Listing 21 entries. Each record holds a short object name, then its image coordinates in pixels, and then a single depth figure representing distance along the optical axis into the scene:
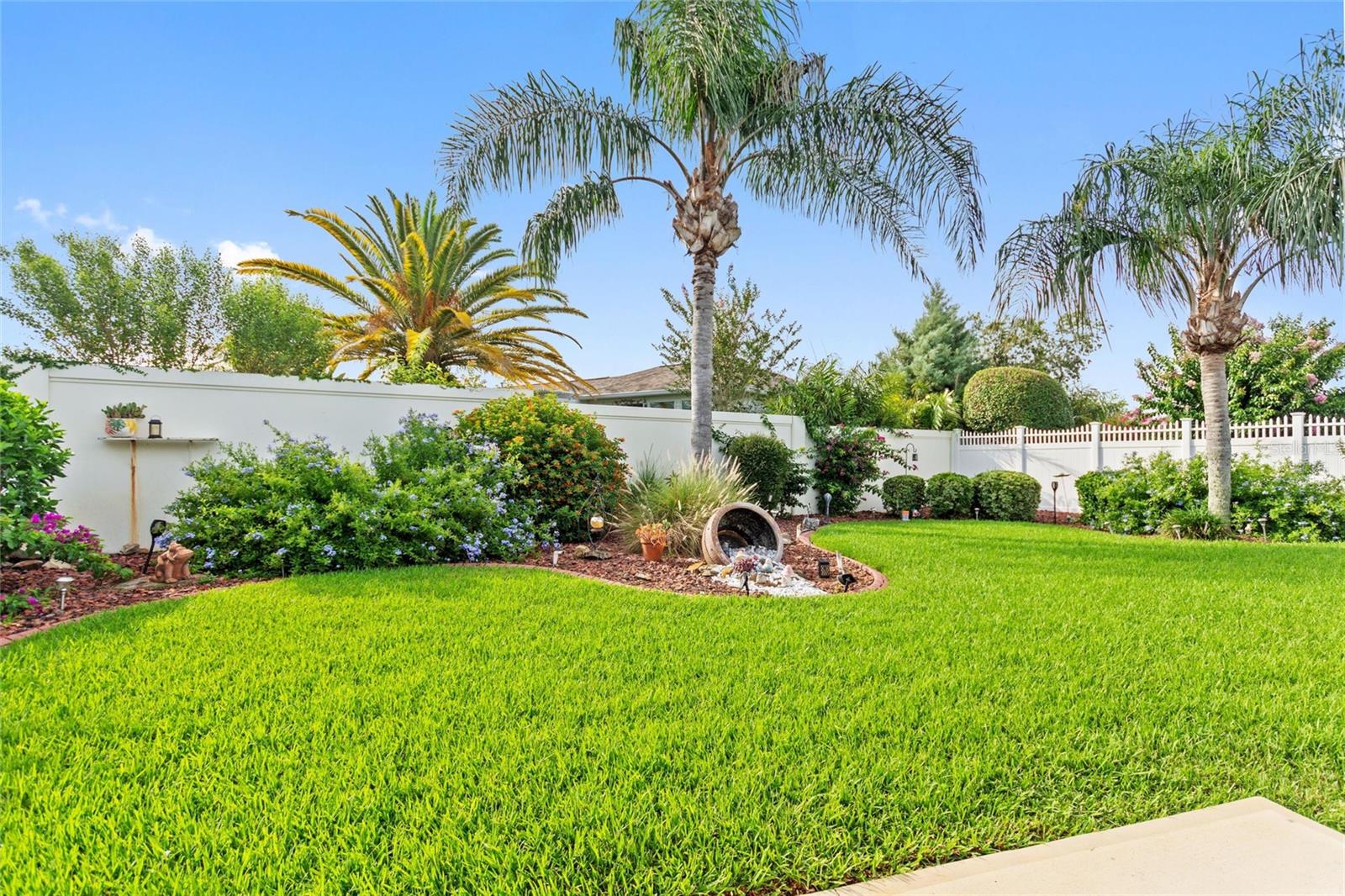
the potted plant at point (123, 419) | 6.48
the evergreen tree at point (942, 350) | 26.34
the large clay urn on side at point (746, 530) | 6.54
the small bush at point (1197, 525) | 8.69
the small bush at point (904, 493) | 11.45
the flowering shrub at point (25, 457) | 4.70
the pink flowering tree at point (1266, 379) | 12.39
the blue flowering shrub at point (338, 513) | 5.38
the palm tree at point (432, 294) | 12.66
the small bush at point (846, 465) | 11.40
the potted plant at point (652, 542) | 6.45
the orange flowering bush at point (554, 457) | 7.24
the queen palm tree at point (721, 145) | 7.68
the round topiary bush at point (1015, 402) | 14.99
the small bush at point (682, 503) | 6.71
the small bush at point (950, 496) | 11.25
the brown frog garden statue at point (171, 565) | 5.17
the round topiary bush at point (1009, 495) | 10.95
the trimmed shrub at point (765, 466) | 10.06
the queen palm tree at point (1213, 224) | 7.34
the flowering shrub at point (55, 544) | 4.38
